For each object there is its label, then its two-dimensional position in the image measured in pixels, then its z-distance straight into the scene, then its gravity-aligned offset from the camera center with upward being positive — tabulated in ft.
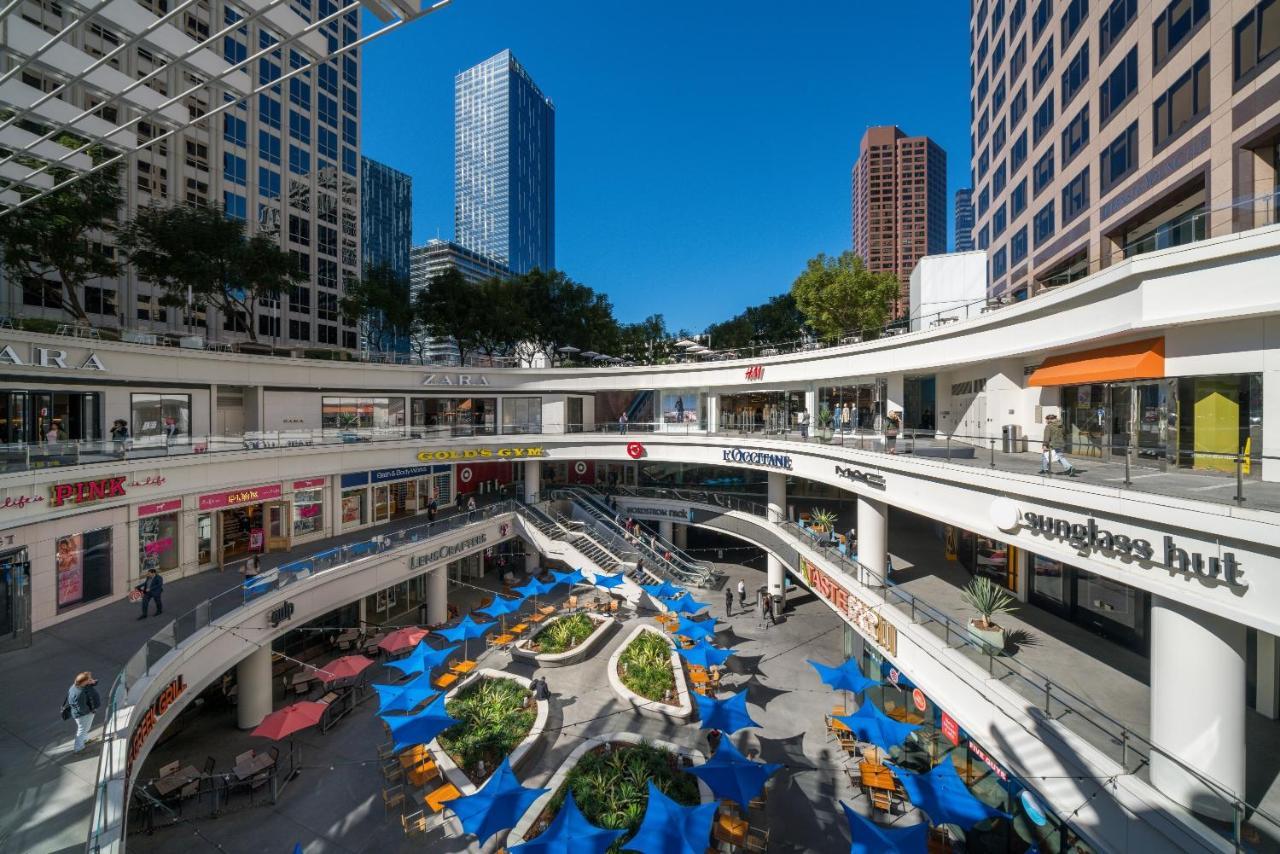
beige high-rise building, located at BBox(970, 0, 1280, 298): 48.19 +37.44
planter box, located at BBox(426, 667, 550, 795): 47.52 -32.14
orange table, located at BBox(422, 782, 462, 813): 44.68 -32.54
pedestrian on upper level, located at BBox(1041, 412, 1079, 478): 35.50 -2.55
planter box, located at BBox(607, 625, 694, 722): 57.47 -31.60
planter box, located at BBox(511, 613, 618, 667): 70.28 -31.76
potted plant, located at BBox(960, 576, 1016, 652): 41.98 -16.91
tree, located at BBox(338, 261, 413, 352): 125.90 +29.25
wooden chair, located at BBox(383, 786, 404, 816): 46.19 -33.41
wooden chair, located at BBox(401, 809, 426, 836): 43.04 -33.38
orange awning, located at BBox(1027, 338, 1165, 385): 37.42 +4.24
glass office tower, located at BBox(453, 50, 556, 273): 622.95 +317.44
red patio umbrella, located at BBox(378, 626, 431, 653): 67.67 -28.63
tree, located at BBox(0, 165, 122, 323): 69.82 +26.60
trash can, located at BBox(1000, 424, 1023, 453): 42.06 -2.22
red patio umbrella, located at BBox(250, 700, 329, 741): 49.75 -29.13
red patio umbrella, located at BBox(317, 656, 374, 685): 59.72 -28.45
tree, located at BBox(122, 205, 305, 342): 91.45 +29.86
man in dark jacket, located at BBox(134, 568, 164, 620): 54.49 -17.41
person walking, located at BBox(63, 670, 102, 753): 32.55 -17.70
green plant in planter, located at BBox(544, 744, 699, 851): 42.04 -31.14
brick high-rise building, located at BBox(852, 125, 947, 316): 485.97 +204.84
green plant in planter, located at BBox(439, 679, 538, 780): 50.80 -31.51
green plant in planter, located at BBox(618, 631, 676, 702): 61.31 -30.74
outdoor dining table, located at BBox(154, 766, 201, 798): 46.47 -32.39
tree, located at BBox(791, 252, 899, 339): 113.70 +27.35
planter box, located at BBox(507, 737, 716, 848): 41.06 -31.61
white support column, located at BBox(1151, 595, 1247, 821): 27.07 -15.18
